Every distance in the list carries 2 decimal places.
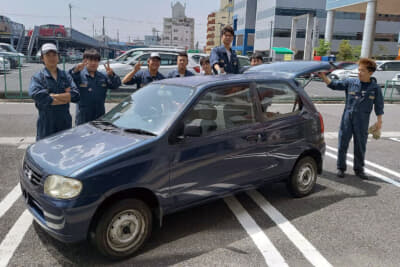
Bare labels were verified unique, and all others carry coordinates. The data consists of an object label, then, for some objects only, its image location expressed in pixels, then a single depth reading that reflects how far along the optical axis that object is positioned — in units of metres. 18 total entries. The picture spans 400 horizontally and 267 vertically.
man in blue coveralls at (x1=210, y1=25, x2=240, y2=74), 6.04
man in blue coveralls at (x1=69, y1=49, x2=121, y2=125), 5.18
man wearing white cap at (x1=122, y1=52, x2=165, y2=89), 5.78
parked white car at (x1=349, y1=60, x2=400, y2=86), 21.81
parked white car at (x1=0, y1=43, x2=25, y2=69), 13.88
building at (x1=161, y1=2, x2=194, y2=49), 168.50
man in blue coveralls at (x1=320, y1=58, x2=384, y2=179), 5.49
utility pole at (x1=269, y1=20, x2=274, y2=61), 68.69
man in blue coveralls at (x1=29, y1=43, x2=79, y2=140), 4.46
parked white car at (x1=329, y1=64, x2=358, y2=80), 21.78
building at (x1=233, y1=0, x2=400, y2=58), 69.31
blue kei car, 2.95
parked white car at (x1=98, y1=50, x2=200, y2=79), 14.15
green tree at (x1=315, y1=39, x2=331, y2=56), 43.47
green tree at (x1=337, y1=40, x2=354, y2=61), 48.81
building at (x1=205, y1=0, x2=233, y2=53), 123.75
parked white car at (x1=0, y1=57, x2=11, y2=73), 14.56
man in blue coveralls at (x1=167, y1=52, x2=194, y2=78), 6.13
